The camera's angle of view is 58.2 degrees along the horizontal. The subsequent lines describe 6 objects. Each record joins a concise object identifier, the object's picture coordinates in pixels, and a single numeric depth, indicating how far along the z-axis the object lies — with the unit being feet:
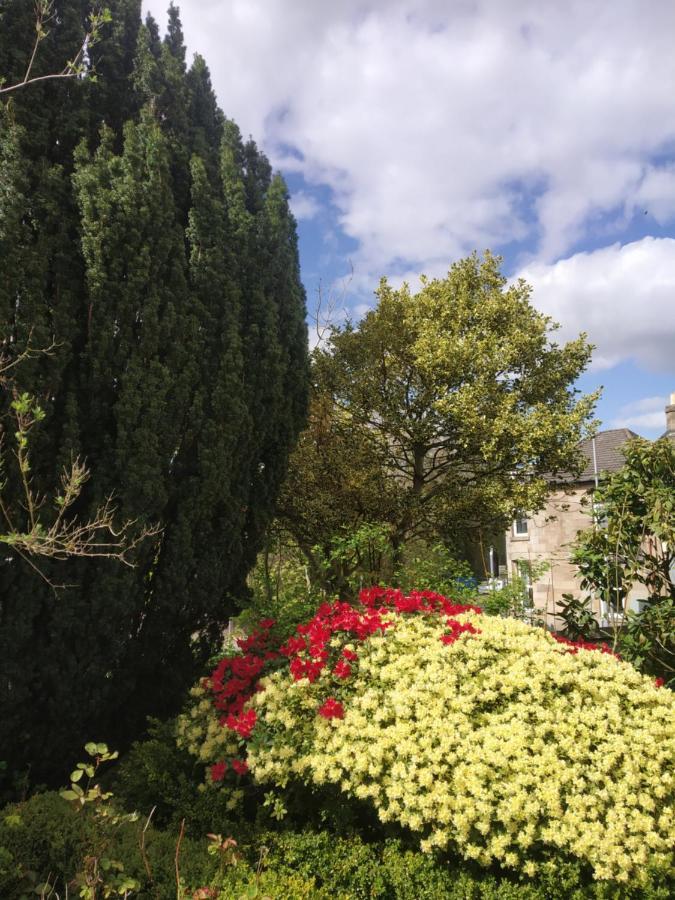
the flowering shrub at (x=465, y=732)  10.32
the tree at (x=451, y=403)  36.52
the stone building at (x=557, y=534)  66.33
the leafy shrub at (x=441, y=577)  22.67
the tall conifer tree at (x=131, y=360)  14.49
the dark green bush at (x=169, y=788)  13.10
